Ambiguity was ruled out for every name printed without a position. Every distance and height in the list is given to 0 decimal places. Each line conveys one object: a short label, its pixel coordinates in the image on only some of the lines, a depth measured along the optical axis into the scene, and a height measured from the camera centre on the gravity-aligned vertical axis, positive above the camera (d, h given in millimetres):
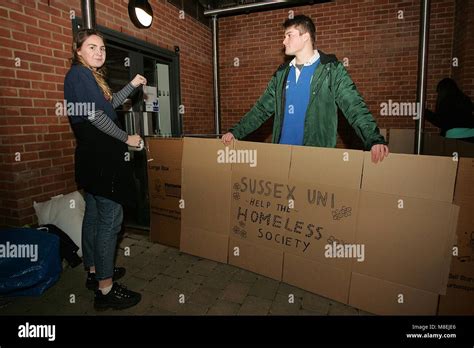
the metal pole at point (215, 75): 4921 +1096
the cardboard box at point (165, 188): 2693 -482
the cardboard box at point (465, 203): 1515 -365
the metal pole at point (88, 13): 2701 +1169
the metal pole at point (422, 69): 3114 +746
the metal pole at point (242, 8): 4406 +2026
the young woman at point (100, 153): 1697 -95
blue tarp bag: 1988 -865
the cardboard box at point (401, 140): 4035 -71
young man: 2092 +296
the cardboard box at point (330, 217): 1628 -549
